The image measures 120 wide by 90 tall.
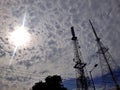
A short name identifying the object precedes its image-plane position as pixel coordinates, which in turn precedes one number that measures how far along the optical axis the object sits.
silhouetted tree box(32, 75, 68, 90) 25.87
